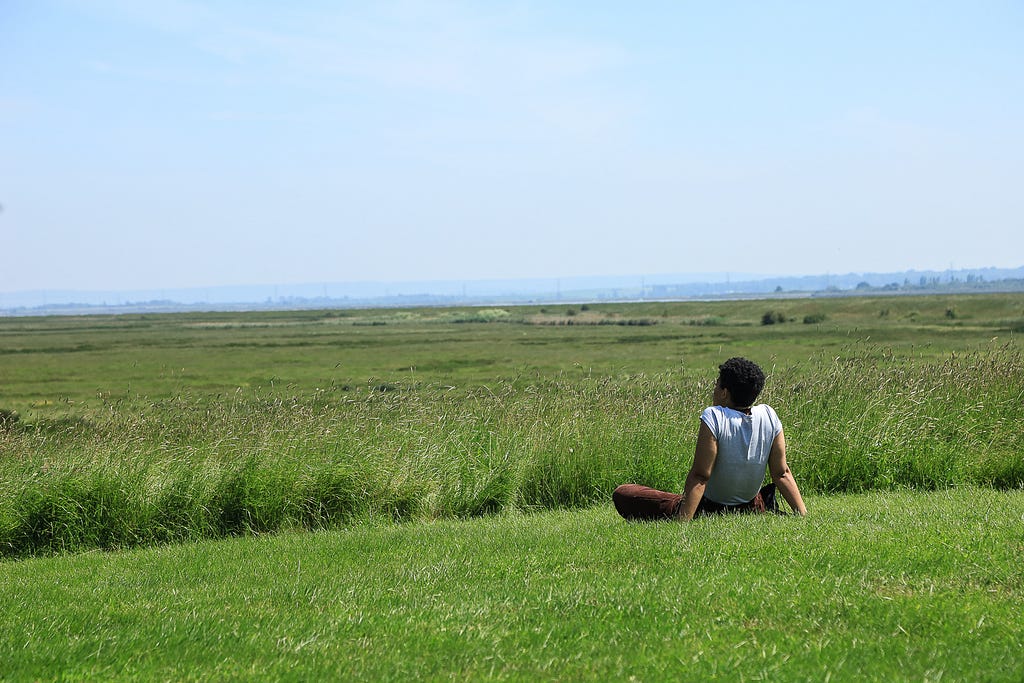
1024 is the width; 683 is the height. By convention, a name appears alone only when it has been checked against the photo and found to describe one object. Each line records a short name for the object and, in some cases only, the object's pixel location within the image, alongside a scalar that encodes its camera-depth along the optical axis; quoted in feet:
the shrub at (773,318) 317.09
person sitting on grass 24.16
